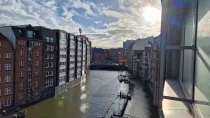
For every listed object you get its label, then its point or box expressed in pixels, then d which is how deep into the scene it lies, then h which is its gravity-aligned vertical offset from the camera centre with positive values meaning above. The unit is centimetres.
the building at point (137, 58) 4701 -82
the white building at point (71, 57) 2973 -30
